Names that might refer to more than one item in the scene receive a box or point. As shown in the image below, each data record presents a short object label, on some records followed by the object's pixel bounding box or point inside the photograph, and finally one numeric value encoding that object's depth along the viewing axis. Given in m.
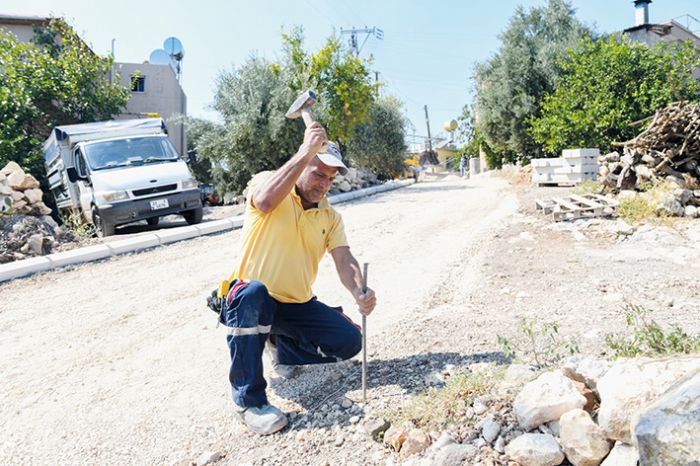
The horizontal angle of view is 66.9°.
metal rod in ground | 3.06
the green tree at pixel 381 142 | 25.00
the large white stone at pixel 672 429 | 1.67
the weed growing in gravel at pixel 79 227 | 9.63
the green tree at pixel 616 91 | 15.05
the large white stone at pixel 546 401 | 2.31
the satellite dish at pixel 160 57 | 27.55
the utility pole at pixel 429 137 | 51.59
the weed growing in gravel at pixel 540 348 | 3.14
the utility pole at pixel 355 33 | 39.59
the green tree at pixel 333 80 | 17.31
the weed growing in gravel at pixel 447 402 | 2.59
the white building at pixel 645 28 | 24.88
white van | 10.46
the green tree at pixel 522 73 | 21.34
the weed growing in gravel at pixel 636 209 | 8.01
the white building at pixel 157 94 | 26.05
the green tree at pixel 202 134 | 16.48
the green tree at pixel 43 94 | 15.38
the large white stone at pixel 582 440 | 2.08
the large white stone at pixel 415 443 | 2.44
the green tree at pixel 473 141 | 27.44
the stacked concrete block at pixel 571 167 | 12.85
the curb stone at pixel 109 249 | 6.98
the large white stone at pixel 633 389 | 2.06
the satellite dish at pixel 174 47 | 29.11
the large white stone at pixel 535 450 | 2.16
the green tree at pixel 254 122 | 15.65
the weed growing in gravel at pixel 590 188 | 10.12
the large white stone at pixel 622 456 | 1.95
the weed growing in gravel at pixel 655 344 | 2.69
